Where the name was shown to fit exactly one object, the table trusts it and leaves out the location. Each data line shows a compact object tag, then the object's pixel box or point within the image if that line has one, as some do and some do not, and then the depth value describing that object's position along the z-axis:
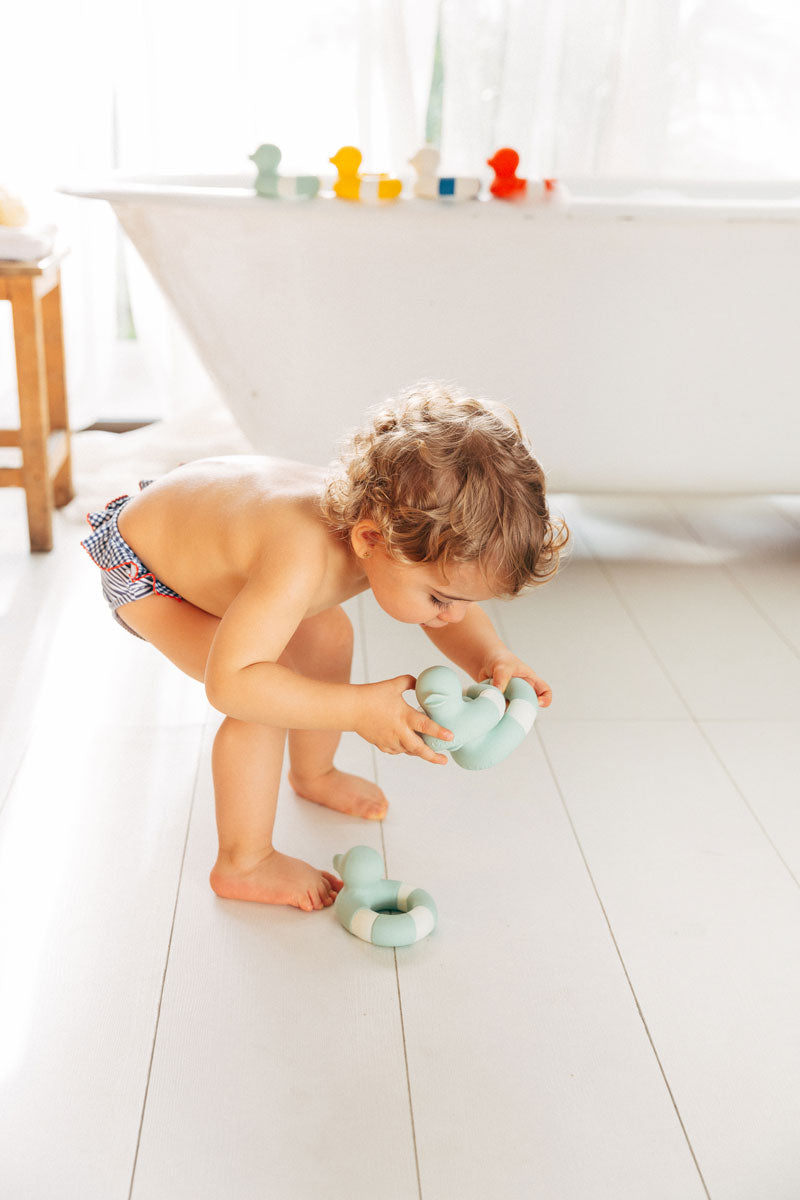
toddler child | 1.02
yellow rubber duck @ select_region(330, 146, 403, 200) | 1.83
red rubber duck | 1.85
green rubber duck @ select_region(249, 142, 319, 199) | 1.82
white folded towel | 1.89
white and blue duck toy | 1.83
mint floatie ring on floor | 1.14
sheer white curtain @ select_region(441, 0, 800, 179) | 2.54
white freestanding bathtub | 1.83
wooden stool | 1.89
